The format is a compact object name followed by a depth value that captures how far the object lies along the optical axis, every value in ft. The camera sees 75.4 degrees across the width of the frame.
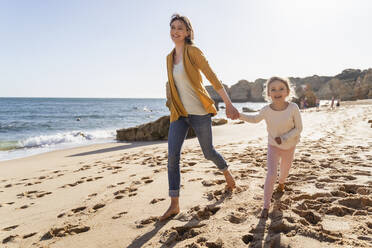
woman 8.24
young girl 7.62
